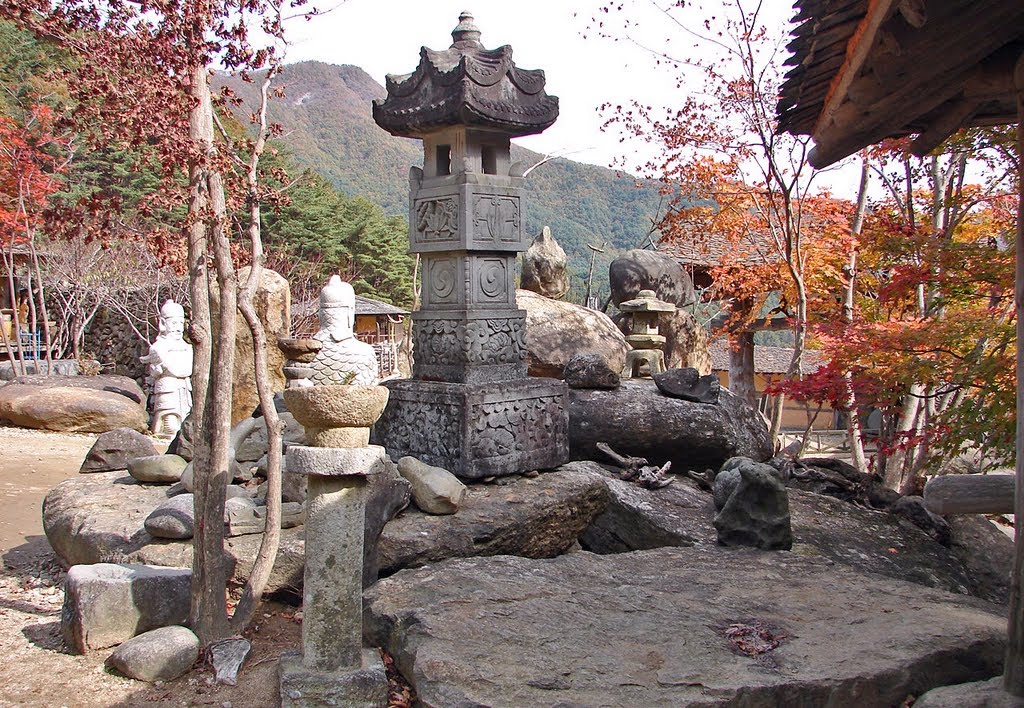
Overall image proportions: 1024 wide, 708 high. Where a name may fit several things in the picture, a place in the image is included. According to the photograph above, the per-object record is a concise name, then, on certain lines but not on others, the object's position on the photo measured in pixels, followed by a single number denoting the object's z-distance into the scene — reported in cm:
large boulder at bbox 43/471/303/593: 520
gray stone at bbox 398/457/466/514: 544
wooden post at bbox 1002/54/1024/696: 321
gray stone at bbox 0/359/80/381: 1620
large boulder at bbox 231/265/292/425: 1095
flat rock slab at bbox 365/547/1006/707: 338
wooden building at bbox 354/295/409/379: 2412
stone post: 353
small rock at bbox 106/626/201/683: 411
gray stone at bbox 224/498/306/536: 544
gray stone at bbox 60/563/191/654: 438
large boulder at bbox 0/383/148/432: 1292
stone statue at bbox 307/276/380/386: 756
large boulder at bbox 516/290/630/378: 1086
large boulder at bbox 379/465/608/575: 512
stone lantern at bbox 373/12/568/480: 613
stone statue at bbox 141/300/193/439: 1261
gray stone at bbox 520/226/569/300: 1258
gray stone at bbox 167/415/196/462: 737
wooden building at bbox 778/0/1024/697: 288
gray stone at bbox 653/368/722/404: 785
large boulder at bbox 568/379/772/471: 755
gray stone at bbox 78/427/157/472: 749
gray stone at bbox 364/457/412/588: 504
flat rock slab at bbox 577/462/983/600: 592
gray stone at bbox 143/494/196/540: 540
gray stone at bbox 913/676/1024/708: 315
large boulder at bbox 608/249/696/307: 1406
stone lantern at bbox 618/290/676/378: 1238
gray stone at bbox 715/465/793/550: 548
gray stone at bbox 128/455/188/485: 671
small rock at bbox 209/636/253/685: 413
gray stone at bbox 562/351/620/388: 779
